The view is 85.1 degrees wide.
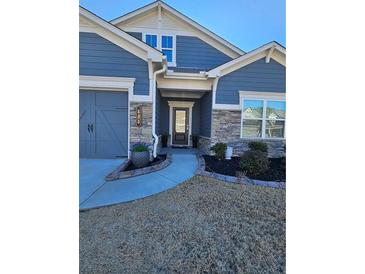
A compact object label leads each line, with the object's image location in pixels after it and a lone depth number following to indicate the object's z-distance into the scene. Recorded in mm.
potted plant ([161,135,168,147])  10839
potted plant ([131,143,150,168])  6207
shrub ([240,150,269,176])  5814
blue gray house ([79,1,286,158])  6832
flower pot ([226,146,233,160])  7574
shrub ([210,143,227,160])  7312
